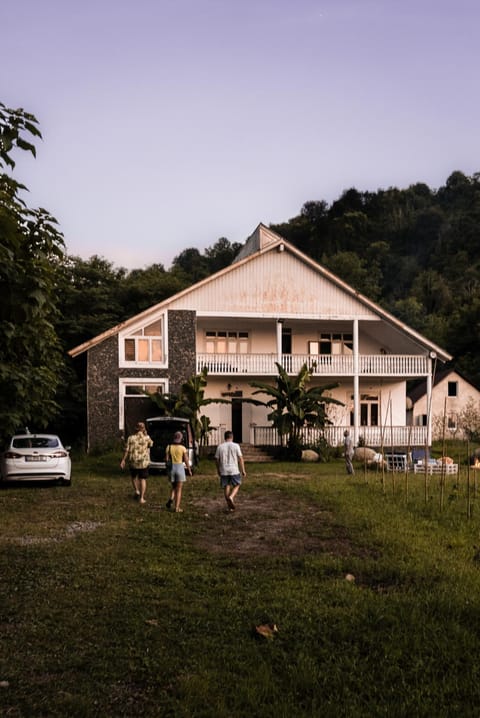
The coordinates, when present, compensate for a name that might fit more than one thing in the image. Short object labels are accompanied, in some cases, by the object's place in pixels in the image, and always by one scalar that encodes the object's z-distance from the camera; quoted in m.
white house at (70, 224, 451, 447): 30.41
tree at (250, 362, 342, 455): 27.47
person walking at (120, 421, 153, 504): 15.18
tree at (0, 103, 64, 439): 4.98
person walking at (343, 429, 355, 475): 22.77
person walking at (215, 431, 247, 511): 13.84
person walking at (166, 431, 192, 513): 13.77
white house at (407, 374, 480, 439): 47.28
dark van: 22.11
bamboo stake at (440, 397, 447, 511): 13.31
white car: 17.94
